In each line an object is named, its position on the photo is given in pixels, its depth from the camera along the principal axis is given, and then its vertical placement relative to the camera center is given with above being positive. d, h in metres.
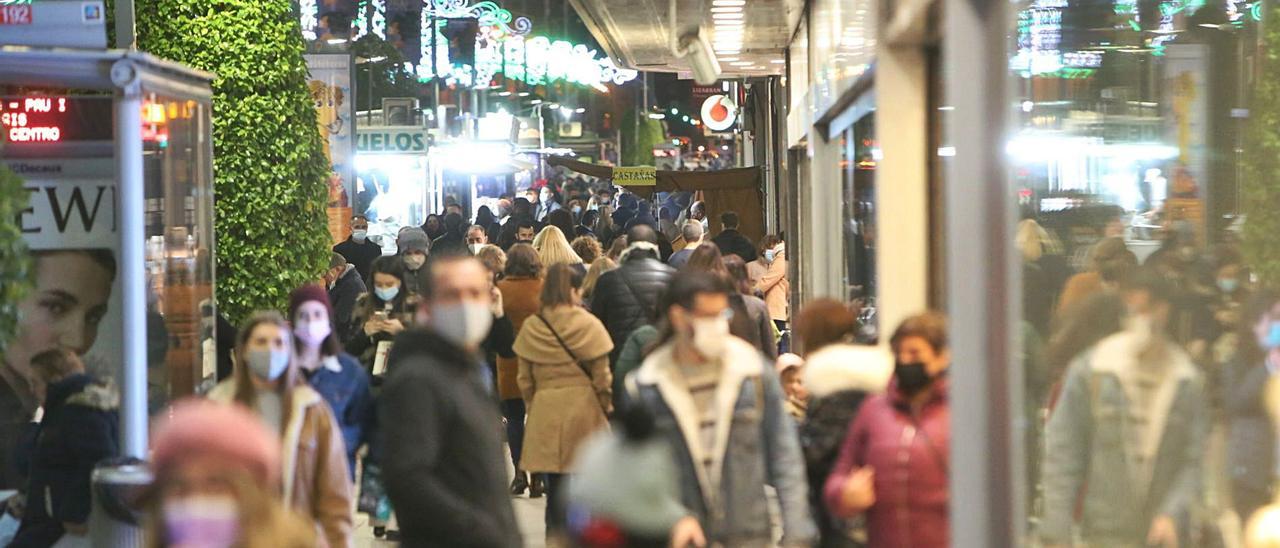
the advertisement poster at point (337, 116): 48.46 +1.53
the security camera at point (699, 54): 33.89 +1.56
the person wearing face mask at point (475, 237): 43.35 -0.14
